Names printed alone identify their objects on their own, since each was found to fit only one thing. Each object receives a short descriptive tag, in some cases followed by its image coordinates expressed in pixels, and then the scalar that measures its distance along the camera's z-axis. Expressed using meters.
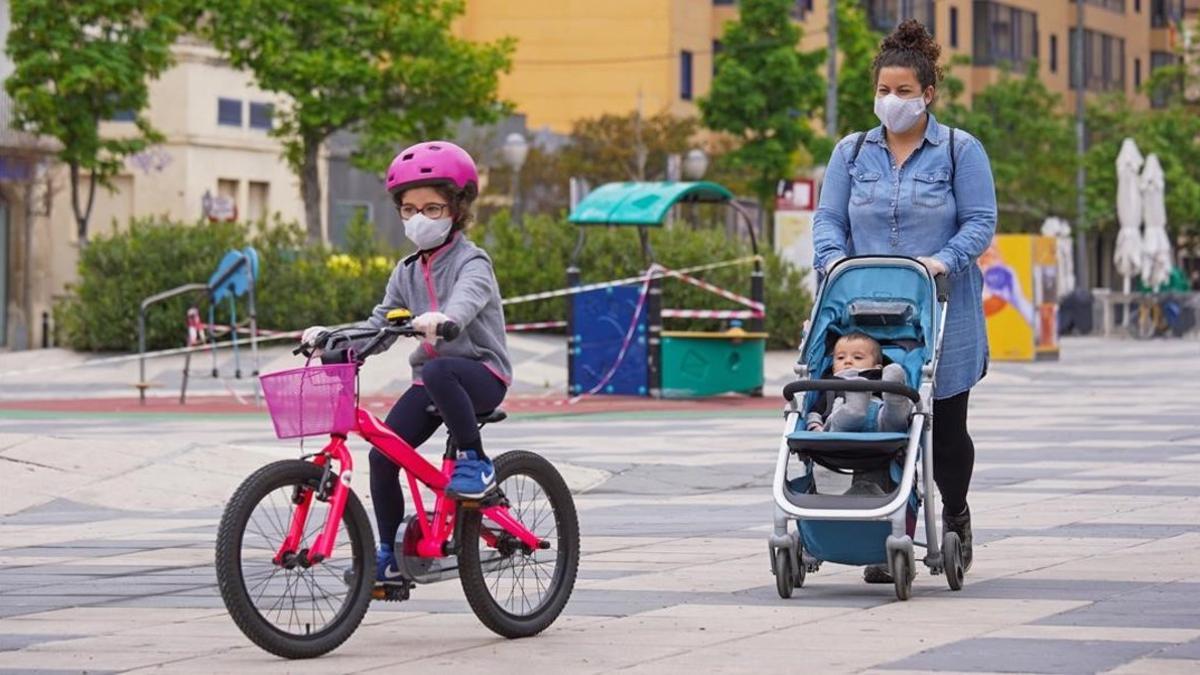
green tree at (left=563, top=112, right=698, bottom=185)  64.75
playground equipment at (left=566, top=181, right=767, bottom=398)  27.31
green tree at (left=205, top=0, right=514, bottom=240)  45.25
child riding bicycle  8.28
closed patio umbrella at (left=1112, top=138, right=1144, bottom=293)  54.59
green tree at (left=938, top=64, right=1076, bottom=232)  74.44
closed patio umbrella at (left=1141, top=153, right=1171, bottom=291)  54.62
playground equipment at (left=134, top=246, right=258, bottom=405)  26.39
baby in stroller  9.21
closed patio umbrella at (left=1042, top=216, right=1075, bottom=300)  59.22
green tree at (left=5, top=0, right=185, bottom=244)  42.12
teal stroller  9.06
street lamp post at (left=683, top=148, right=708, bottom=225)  50.34
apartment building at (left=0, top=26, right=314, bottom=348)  51.53
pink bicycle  7.73
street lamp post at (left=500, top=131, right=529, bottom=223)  45.72
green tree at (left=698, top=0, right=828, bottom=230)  56.44
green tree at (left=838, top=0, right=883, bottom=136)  57.16
